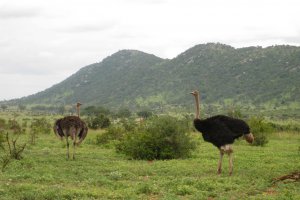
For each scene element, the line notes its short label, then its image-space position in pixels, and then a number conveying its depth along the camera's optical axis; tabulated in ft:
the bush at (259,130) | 83.51
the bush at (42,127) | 105.54
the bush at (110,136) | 82.38
